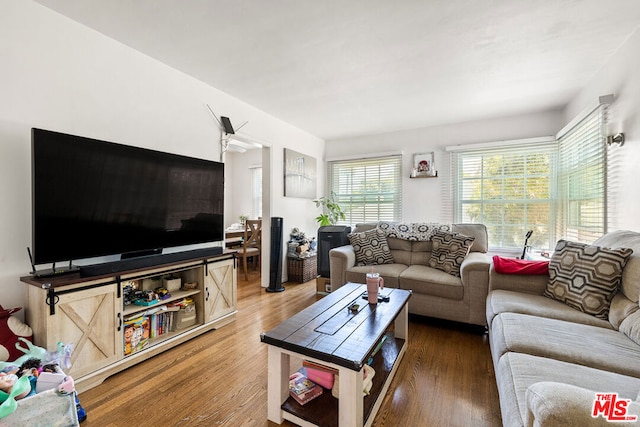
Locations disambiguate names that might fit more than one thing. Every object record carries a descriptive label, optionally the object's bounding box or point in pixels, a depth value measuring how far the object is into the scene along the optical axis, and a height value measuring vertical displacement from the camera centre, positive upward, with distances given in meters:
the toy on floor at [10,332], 1.48 -0.67
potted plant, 4.70 +0.01
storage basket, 4.09 -0.85
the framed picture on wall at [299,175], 4.07 +0.60
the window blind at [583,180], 2.40 +0.34
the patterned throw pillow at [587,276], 1.66 -0.41
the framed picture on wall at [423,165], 4.14 +0.73
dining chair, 4.50 -0.45
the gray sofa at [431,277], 2.45 -0.63
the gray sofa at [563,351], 0.73 -0.63
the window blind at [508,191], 3.54 +0.31
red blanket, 2.09 -0.42
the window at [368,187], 4.50 +0.45
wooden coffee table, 1.23 -0.67
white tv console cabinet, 1.55 -0.66
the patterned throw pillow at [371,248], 3.23 -0.42
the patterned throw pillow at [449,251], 2.80 -0.41
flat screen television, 1.63 +0.10
